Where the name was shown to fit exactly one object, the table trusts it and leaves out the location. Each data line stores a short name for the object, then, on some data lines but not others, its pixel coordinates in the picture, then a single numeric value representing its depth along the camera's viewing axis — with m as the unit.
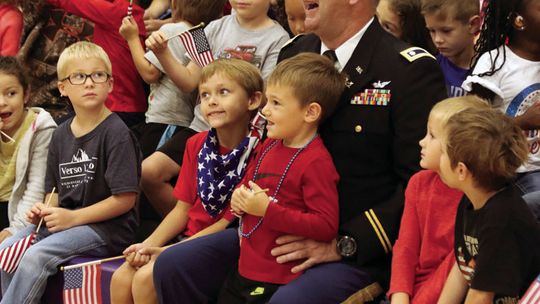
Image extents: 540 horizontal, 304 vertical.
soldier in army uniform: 6.63
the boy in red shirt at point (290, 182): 6.58
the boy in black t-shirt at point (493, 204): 5.44
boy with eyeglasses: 8.08
